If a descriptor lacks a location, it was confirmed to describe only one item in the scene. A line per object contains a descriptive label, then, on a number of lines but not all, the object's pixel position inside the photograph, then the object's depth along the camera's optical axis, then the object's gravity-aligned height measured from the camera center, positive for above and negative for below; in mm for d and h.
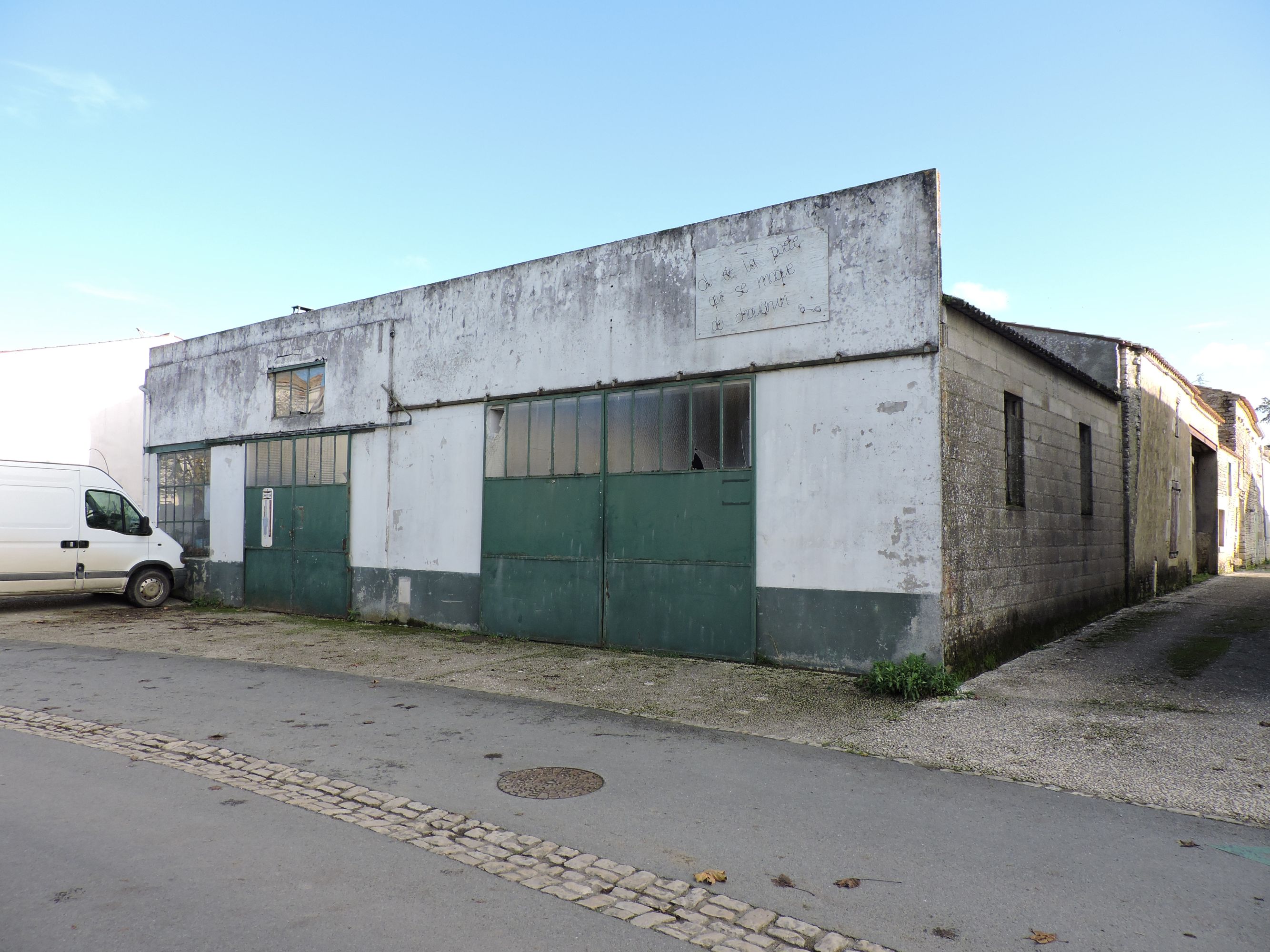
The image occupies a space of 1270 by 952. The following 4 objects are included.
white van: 13500 -585
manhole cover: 4805 -1684
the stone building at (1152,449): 15641 +1279
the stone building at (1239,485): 25766 +810
